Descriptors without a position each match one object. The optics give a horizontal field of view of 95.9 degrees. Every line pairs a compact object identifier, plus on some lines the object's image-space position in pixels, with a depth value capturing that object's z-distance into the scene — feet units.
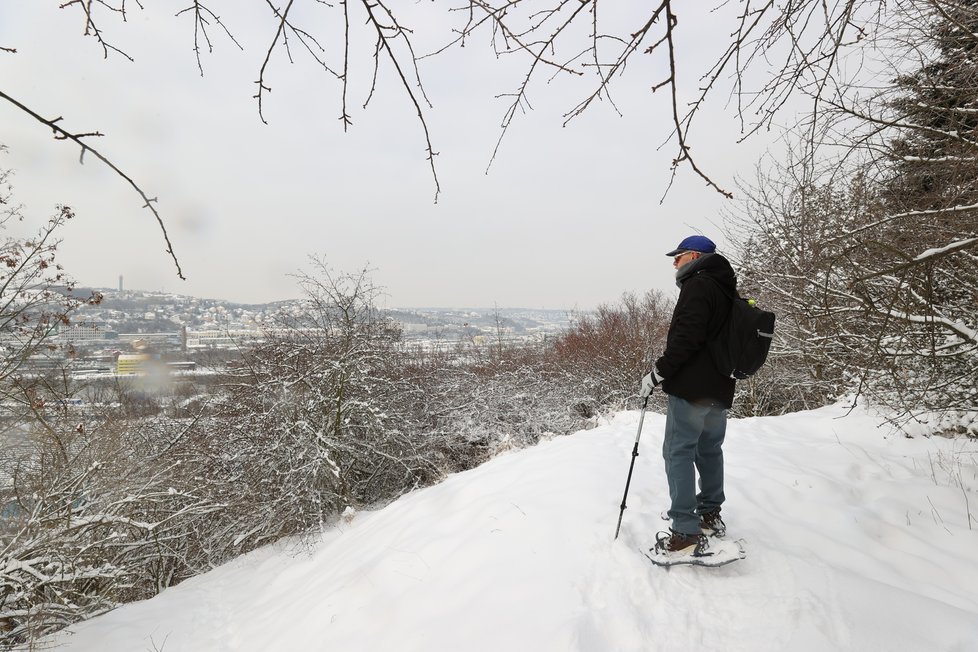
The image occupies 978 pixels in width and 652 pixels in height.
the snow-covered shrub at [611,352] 60.85
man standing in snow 8.71
